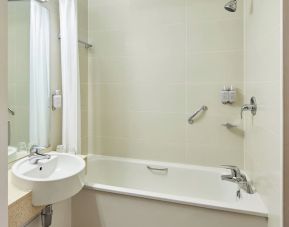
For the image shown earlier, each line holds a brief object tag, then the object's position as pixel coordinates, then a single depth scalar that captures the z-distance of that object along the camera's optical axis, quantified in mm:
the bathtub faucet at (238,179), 1708
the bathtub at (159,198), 1484
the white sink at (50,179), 1229
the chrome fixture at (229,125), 2096
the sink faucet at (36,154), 1604
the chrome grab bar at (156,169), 2258
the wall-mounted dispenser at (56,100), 1958
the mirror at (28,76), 1612
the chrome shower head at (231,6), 1686
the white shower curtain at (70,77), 1912
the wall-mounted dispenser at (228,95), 2031
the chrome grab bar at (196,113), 2155
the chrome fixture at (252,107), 1635
